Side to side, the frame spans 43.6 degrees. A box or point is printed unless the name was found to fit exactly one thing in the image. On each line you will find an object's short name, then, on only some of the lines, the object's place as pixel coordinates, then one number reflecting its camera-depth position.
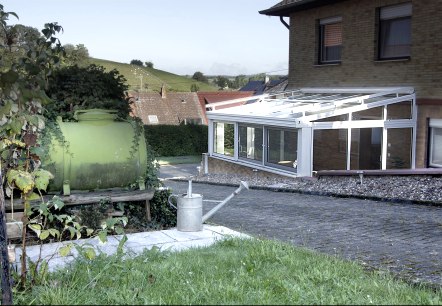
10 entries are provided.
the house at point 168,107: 66.56
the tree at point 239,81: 114.00
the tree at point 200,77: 123.81
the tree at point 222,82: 117.56
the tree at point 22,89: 4.27
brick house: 16.80
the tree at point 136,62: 127.89
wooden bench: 7.50
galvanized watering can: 8.12
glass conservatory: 17.27
